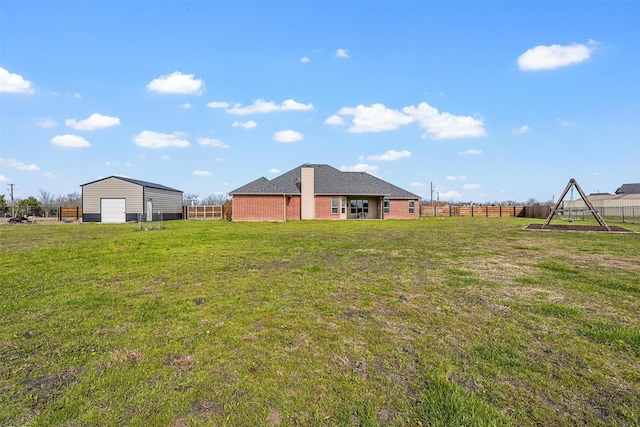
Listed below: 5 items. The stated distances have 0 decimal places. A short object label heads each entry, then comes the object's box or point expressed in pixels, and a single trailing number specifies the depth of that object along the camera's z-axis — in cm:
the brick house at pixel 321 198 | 2898
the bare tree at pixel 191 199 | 4660
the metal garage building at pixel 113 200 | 3050
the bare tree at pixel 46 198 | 5984
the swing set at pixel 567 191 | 1805
